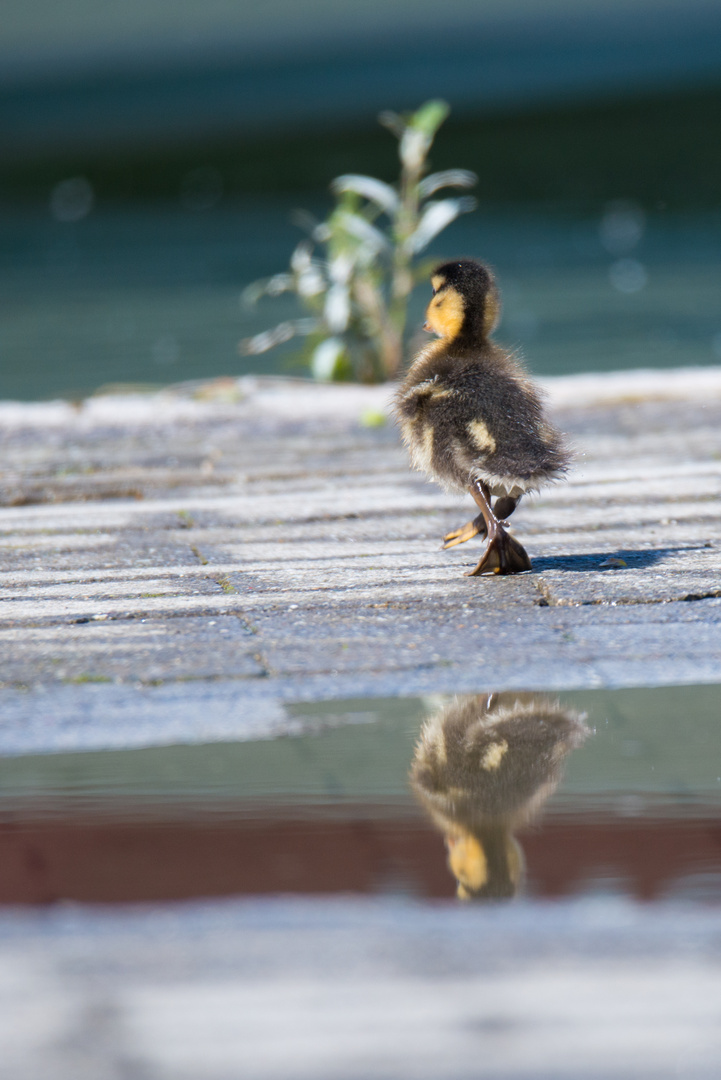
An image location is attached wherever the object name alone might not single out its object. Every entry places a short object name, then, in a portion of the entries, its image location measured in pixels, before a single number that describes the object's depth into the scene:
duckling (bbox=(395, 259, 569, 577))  6.92
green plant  13.89
